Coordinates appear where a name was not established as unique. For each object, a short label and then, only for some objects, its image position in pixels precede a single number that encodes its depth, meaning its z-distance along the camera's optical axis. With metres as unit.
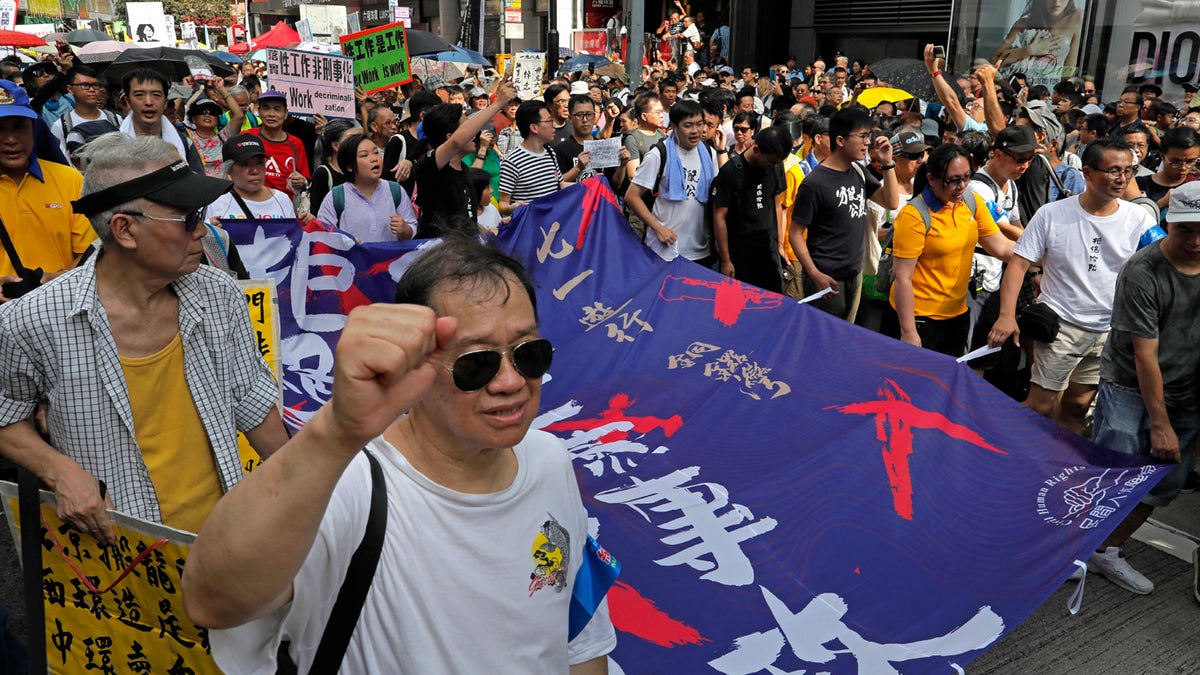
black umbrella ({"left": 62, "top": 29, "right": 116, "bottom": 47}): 23.20
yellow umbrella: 12.86
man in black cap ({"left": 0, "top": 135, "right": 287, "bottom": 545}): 2.42
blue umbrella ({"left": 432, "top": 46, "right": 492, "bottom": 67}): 22.27
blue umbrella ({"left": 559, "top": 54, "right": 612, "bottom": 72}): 20.59
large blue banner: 3.09
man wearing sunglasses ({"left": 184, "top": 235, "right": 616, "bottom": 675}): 1.24
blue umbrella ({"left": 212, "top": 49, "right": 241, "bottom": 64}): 24.76
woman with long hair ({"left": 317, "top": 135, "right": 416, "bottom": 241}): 5.79
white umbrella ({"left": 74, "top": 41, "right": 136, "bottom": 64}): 19.27
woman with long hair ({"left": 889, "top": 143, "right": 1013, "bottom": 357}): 5.28
